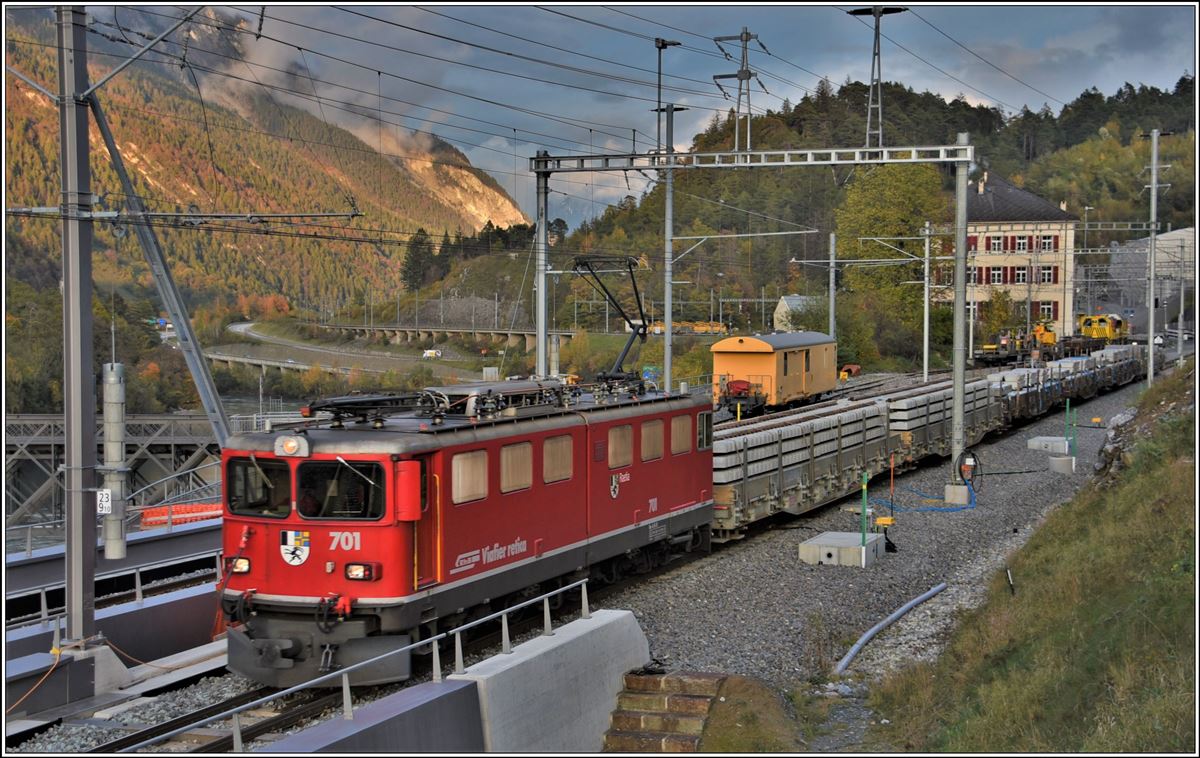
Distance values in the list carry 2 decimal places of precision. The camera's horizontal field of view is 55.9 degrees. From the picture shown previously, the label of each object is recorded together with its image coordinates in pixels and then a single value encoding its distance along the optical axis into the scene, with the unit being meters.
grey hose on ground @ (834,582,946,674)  14.61
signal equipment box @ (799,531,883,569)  19.84
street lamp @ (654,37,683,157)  29.50
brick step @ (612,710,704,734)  12.70
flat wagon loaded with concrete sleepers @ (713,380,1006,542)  21.62
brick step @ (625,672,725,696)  13.20
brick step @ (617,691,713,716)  13.00
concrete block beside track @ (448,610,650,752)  11.49
